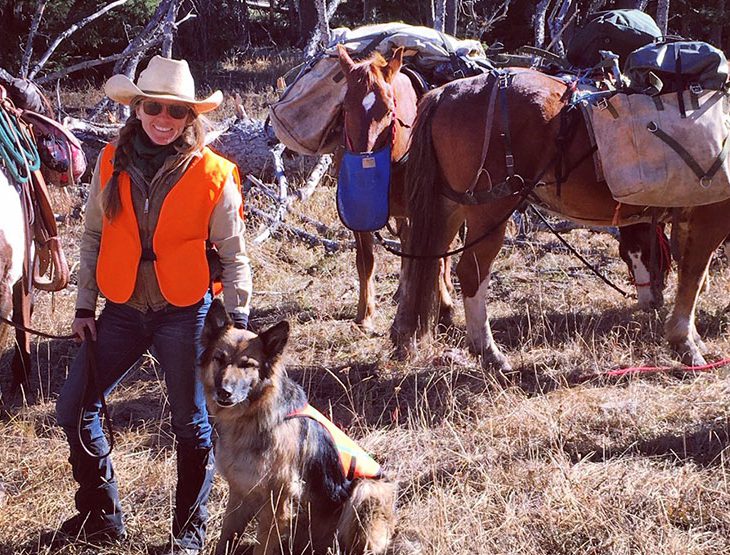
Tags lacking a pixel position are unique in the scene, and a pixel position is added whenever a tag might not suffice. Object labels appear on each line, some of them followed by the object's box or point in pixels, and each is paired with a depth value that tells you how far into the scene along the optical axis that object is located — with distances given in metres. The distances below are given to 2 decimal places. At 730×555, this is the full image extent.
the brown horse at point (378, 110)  5.52
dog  3.15
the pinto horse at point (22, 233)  4.31
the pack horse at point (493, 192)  5.43
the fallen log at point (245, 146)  9.70
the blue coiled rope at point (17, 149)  4.34
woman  3.30
